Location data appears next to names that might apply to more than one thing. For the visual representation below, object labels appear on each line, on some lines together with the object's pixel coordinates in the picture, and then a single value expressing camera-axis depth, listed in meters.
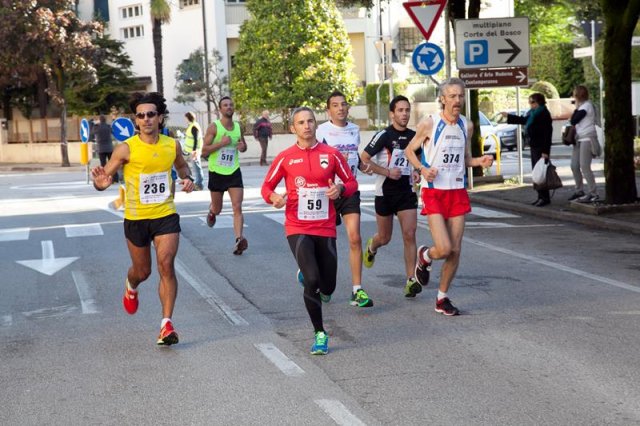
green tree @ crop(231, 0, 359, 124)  50.06
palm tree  55.75
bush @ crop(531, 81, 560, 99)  54.38
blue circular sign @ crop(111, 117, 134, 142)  25.88
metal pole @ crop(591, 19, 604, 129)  31.48
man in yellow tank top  9.23
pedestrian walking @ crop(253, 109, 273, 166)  43.44
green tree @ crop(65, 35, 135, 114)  57.97
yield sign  22.84
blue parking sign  23.73
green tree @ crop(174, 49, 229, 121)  54.22
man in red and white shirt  9.06
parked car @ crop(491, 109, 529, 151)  43.34
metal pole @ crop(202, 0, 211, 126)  51.64
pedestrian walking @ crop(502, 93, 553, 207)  20.34
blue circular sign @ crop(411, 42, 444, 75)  23.98
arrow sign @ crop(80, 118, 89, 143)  35.78
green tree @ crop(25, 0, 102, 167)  49.00
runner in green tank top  15.09
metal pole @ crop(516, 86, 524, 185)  24.44
